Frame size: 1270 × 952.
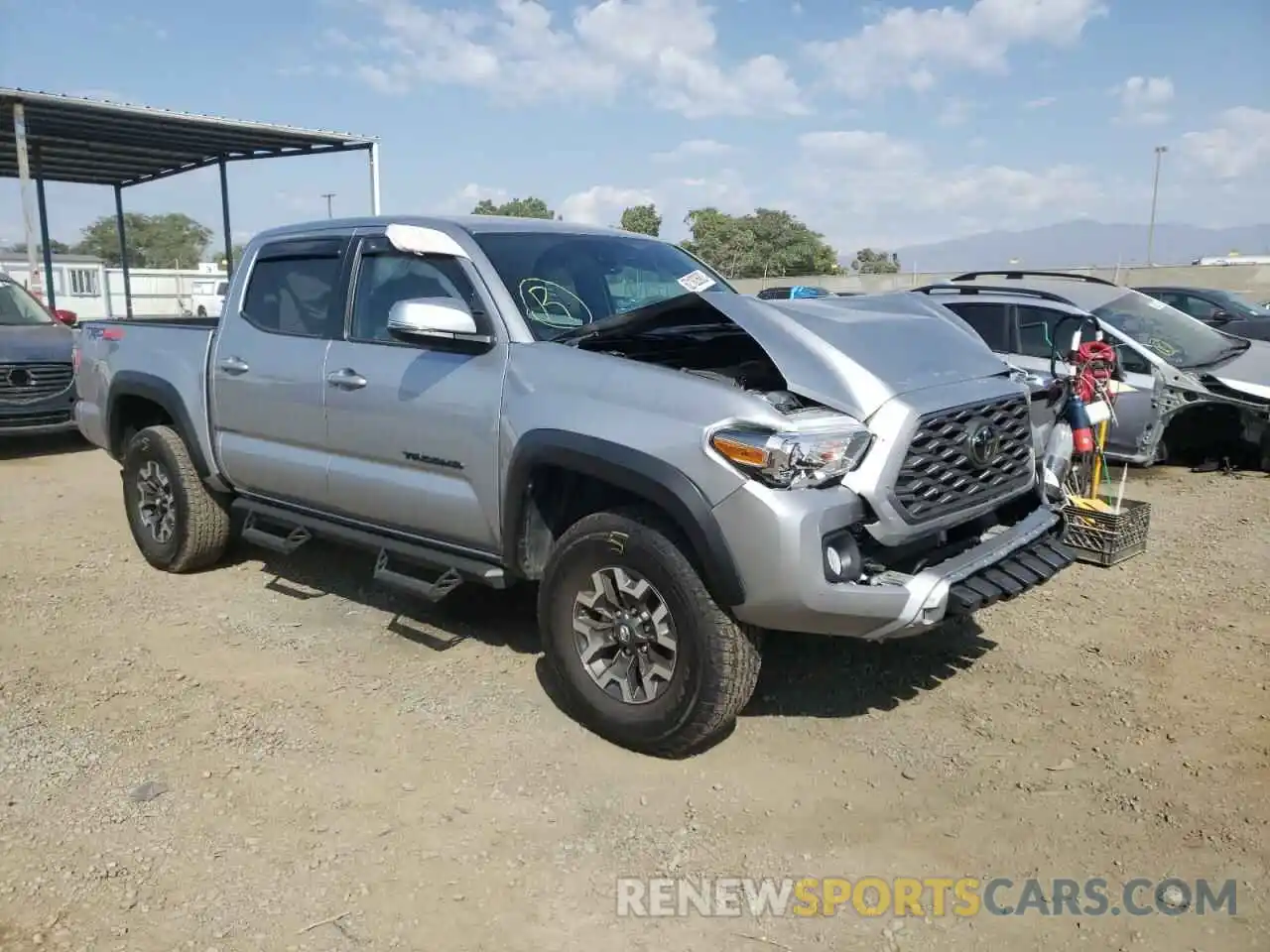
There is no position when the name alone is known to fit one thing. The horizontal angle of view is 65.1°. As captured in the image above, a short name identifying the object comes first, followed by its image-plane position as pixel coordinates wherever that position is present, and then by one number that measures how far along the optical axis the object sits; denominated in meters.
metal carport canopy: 15.27
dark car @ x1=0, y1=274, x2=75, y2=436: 9.50
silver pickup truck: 3.20
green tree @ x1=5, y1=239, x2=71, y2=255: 38.33
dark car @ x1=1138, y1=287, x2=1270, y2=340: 13.90
